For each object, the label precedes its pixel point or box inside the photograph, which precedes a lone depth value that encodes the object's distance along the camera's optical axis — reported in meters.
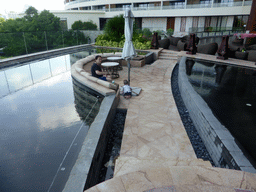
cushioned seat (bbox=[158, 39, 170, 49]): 15.37
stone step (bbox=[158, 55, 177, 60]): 12.73
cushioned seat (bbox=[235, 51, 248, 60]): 10.54
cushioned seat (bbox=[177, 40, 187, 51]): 13.92
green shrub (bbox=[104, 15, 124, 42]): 15.20
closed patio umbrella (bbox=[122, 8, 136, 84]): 6.07
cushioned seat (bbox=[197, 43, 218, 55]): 12.27
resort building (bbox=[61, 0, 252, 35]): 27.38
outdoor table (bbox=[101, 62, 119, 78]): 7.76
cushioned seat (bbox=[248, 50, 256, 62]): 10.04
